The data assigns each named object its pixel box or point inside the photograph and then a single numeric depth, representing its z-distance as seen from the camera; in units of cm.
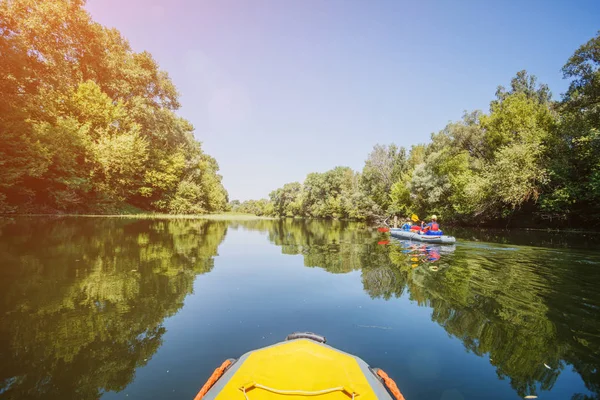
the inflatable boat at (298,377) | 229
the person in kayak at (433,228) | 1617
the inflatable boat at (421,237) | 1559
